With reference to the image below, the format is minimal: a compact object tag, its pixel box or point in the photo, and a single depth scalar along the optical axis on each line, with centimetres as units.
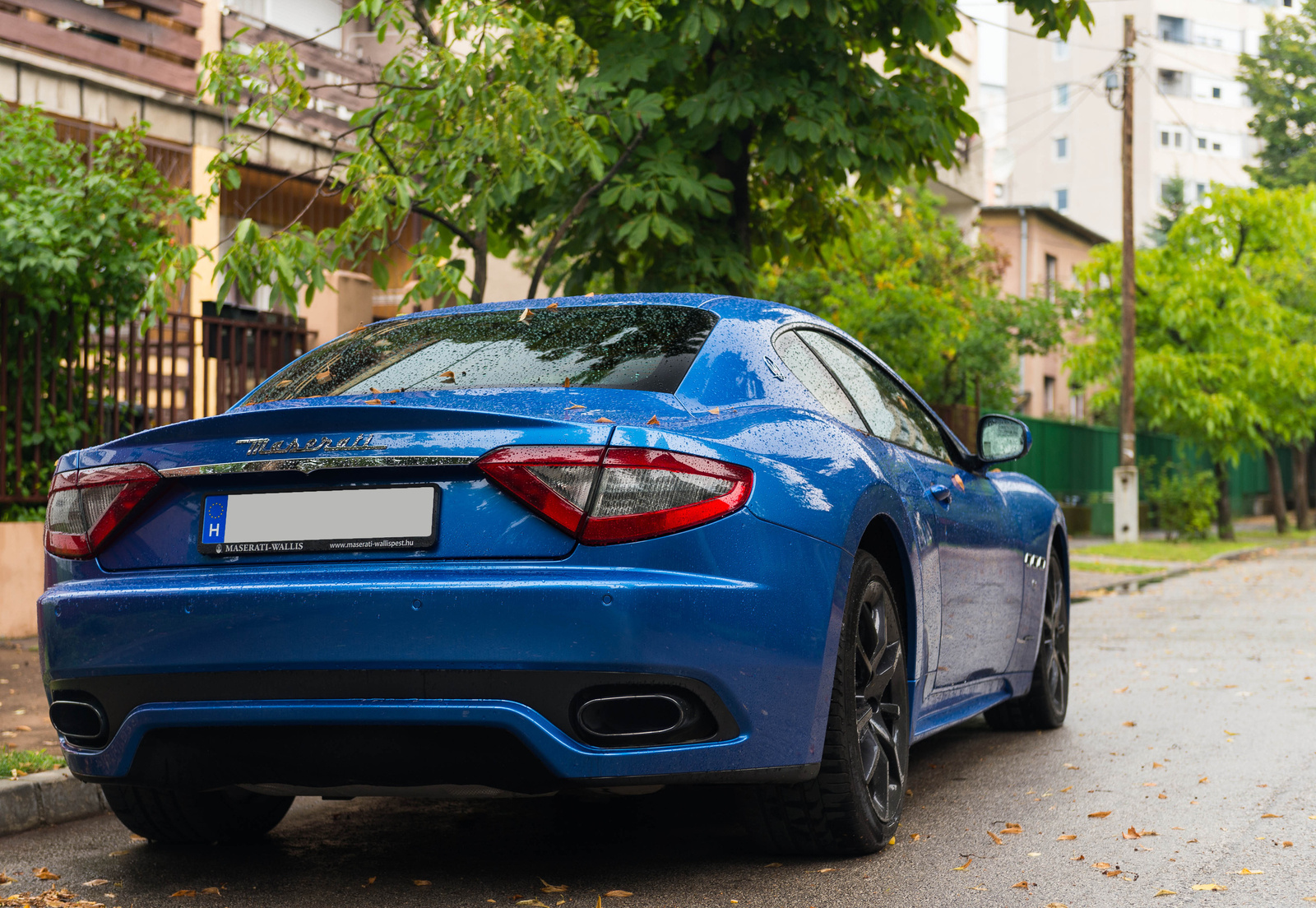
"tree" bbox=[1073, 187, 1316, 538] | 2688
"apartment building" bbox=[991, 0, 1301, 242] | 7019
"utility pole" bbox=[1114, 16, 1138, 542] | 2478
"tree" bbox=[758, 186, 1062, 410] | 1970
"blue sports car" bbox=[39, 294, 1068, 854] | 343
